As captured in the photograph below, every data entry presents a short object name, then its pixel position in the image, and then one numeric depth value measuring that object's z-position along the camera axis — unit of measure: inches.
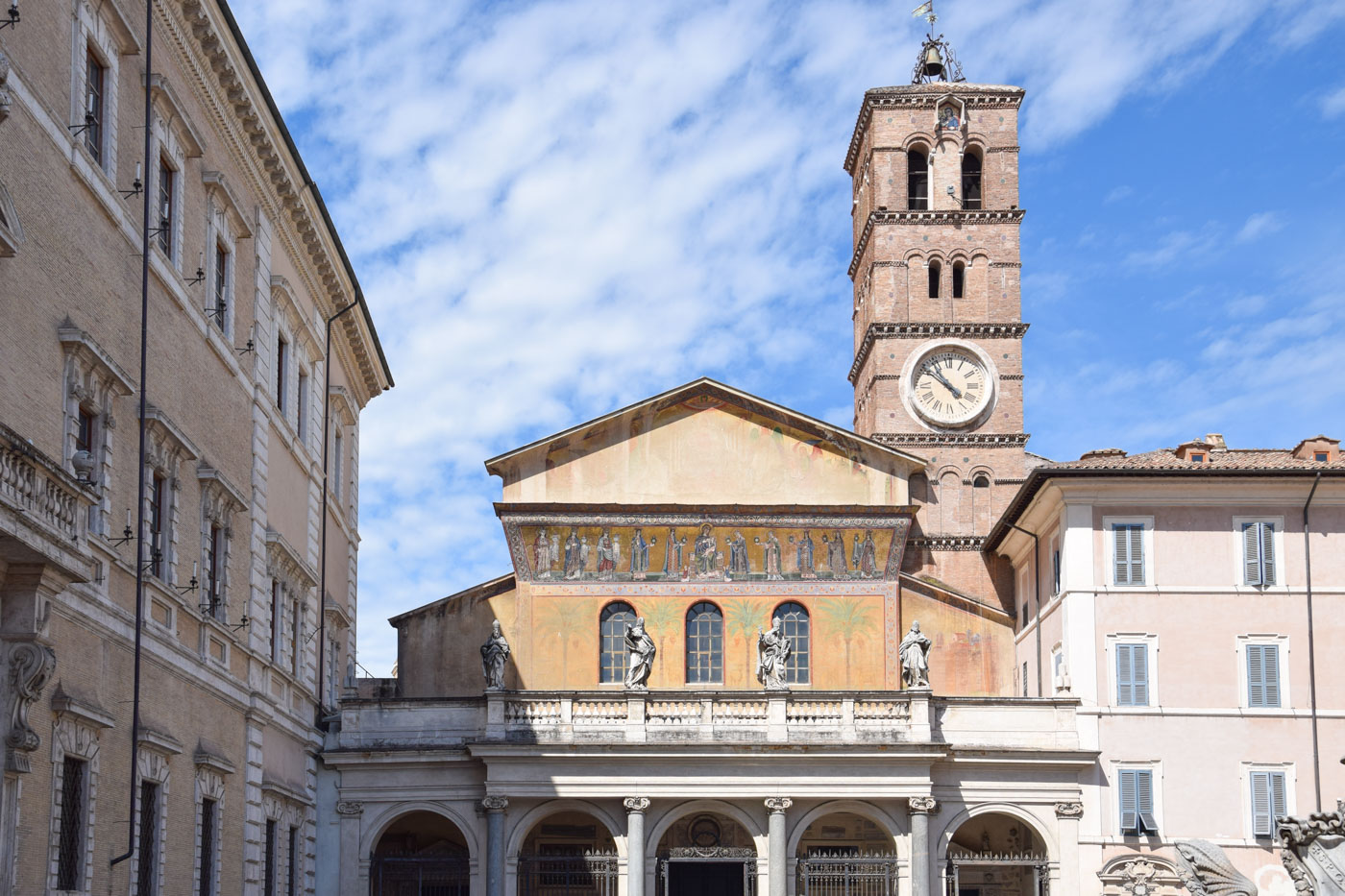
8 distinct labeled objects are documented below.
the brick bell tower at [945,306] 1721.2
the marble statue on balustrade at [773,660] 1333.7
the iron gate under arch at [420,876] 1318.9
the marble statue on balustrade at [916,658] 1330.0
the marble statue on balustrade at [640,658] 1346.0
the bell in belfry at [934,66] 1987.0
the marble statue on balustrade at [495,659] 1336.1
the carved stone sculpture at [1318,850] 551.2
